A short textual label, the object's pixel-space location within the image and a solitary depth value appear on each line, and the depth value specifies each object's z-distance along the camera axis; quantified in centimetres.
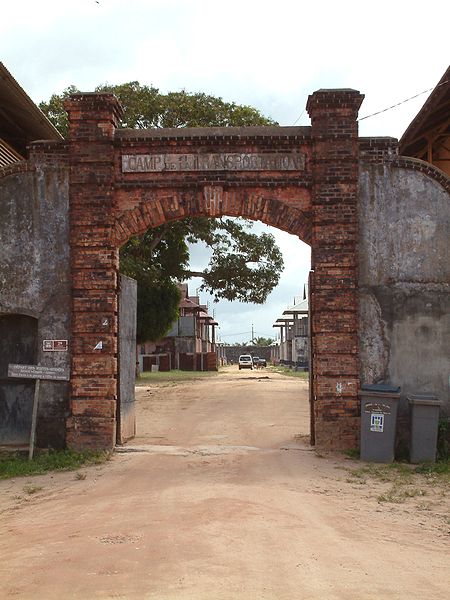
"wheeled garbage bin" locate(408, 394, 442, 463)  1137
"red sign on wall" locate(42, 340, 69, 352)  1220
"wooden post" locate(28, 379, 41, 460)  1170
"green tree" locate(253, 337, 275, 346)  14738
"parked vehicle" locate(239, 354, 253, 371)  6756
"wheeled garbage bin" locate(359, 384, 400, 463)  1134
